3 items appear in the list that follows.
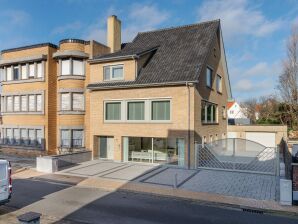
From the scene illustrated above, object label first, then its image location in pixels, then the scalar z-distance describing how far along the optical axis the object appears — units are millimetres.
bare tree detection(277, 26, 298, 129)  34719
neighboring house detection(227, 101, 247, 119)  61144
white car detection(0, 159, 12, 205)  9703
